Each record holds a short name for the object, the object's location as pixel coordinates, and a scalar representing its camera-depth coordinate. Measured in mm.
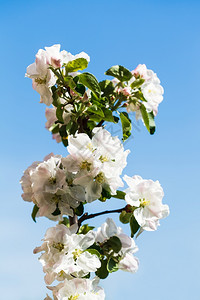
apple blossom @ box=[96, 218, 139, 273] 2102
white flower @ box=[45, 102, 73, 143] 2408
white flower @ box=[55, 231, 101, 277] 1825
